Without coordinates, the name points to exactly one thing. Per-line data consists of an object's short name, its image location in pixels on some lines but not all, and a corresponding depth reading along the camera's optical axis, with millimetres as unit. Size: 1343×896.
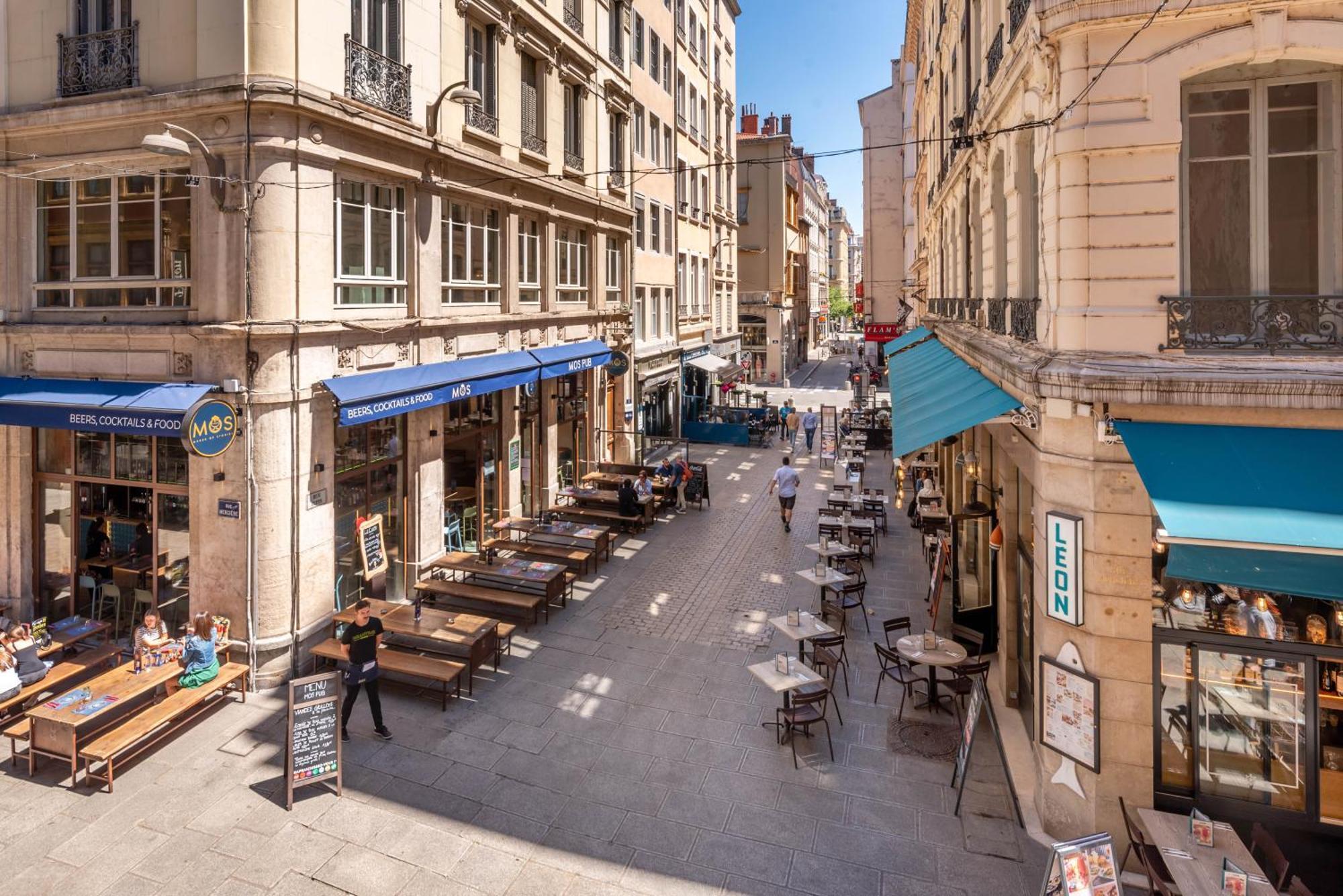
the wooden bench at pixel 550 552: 15234
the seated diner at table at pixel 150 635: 10320
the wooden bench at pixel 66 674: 9695
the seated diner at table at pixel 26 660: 9977
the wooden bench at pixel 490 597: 13078
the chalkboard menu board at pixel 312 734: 8180
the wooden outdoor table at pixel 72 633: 11070
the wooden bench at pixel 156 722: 8406
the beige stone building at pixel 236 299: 10664
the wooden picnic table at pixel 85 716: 8516
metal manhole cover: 9422
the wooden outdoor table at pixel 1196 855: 5723
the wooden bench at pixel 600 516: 19094
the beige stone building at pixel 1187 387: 6293
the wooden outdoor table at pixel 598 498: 19797
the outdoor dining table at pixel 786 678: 9352
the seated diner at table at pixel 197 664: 10031
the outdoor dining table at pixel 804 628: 10937
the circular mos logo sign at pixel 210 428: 9570
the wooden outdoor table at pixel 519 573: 13633
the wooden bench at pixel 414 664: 10336
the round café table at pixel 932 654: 9930
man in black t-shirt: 9453
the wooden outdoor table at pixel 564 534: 16375
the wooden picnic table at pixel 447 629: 10992
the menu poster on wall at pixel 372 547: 12656
